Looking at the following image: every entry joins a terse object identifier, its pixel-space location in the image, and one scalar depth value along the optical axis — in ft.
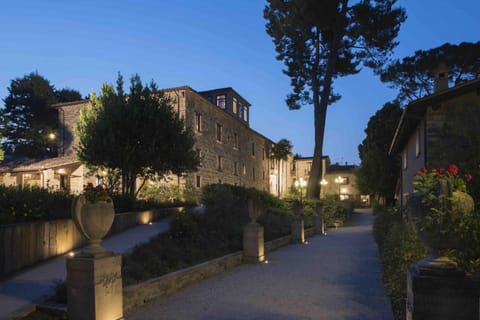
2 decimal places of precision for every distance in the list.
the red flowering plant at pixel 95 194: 16.38
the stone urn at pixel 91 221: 15.70
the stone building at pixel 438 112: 38.24
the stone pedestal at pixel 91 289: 15.06
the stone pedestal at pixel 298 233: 48.78
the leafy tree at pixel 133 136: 46.11
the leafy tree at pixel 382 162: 103.91
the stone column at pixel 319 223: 61.36
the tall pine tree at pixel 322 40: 80.28
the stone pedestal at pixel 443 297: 10.30
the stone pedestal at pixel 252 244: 32.68
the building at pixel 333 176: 174.81
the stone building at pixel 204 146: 69.62
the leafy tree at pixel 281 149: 130.72
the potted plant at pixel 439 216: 10.61
